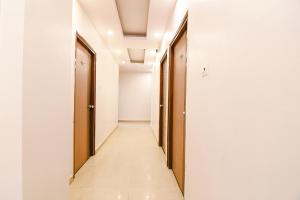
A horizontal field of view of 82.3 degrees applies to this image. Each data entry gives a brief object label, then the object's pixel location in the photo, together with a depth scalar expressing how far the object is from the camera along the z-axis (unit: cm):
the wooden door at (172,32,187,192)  226
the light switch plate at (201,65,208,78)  132
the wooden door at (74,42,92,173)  265
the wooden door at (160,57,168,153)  407
